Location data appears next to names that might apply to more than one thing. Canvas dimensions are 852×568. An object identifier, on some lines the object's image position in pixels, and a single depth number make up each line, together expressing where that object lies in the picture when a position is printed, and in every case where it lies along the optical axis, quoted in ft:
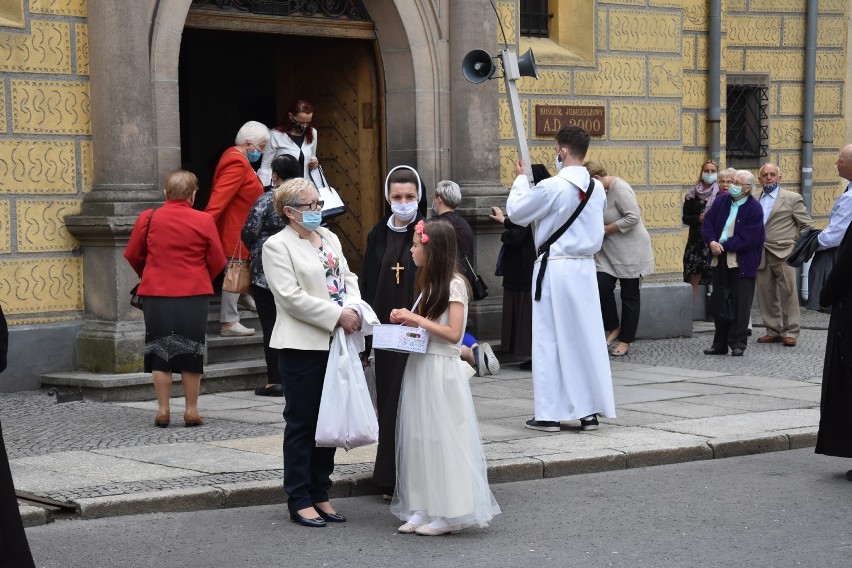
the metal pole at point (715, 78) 54.34
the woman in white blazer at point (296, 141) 42.39
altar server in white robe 31.63
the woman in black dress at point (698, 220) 54.08
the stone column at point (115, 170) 36.96
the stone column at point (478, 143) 44.04
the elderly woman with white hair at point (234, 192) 39.52
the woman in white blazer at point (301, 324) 23.47
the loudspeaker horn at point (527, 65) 37.24
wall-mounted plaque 47.65
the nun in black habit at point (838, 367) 27.84
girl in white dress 22.91
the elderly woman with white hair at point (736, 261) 46.24
